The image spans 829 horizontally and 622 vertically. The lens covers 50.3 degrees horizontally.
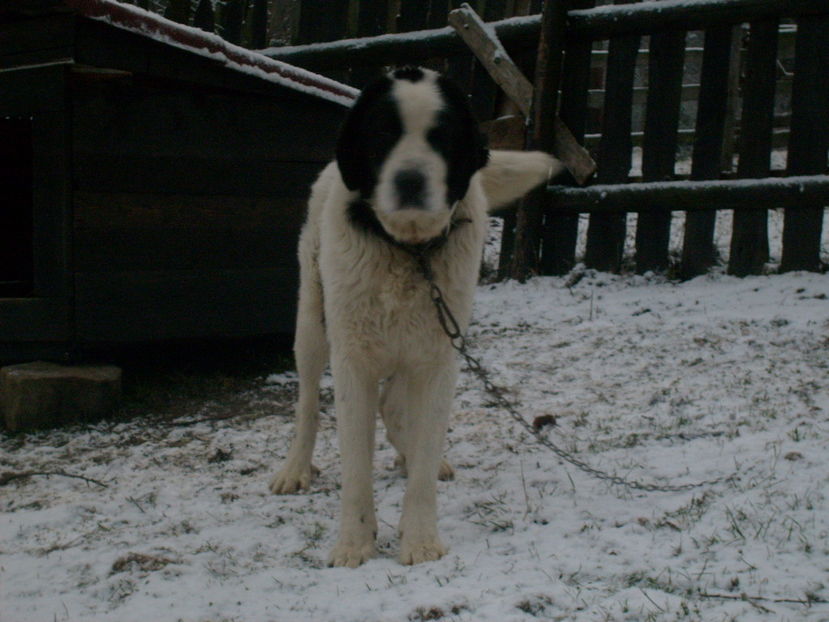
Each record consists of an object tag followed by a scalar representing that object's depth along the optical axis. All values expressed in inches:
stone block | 172.7
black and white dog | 107.0
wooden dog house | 176.1
